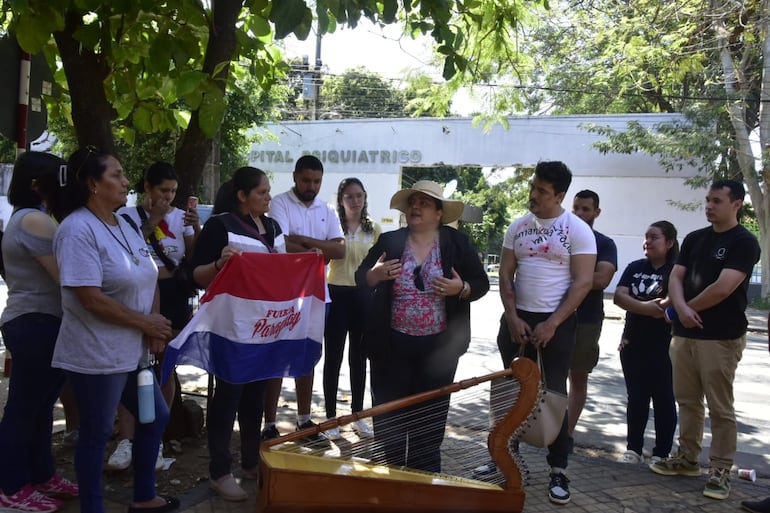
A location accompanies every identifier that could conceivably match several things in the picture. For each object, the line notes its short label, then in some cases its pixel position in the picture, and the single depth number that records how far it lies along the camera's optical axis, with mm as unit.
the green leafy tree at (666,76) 11051
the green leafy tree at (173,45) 4031
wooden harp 3416
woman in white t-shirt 4391
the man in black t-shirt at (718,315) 4516
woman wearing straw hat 4176
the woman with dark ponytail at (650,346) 5086
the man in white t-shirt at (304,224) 5012
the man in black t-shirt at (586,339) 5098
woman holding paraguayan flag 3979
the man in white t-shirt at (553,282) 4367
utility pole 30506
